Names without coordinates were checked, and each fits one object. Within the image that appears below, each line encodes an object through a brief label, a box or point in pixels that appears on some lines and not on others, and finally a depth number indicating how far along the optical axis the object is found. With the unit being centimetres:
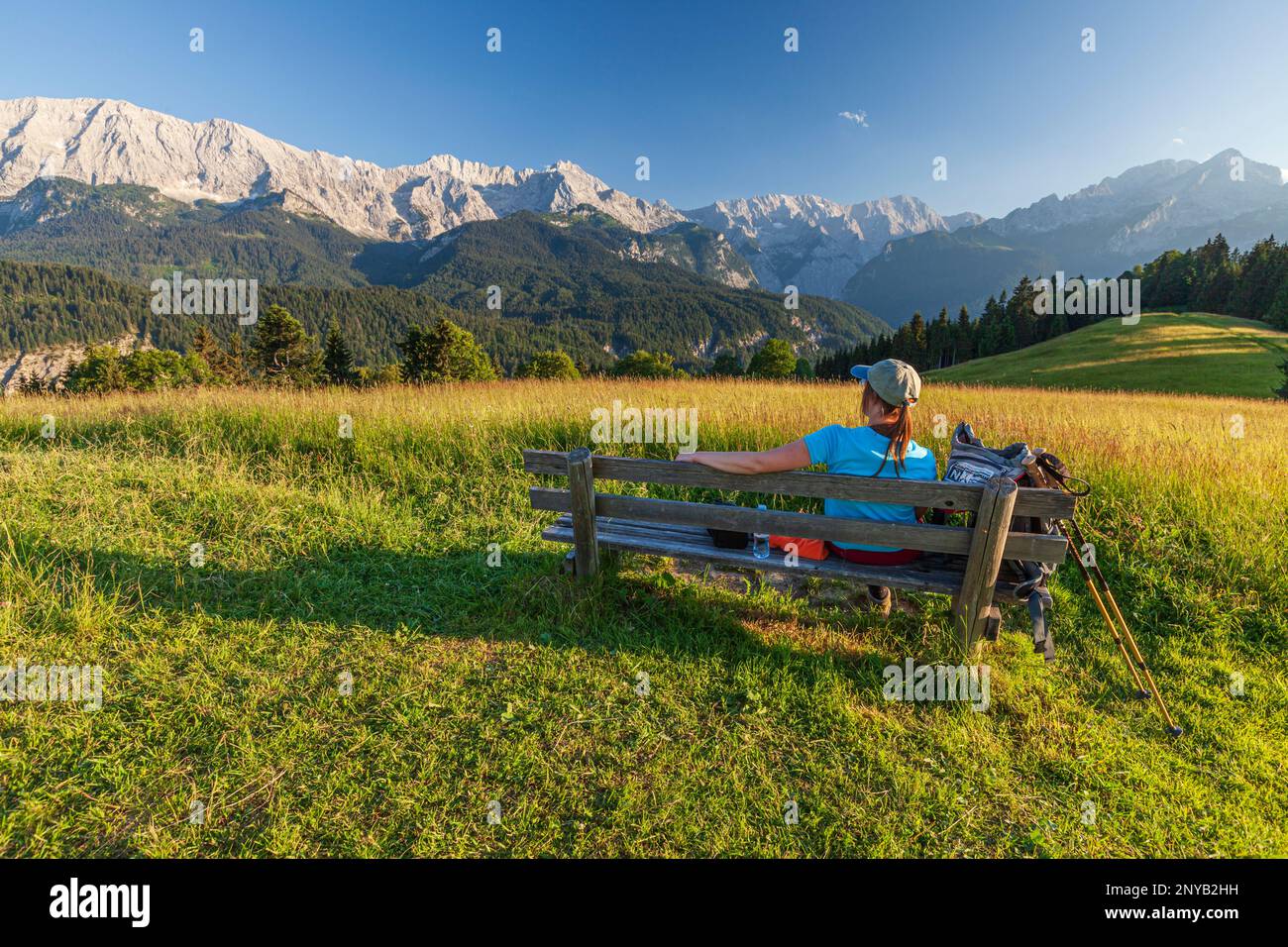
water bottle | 416
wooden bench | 342
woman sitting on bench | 366
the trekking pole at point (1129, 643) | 337
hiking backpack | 354
